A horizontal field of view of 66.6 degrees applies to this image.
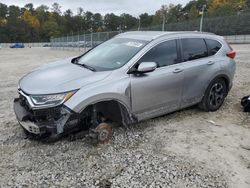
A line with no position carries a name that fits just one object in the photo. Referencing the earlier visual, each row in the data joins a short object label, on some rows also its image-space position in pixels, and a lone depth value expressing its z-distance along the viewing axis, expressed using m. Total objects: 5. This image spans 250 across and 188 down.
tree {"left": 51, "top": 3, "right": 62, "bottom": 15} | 95.14
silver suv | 2.59
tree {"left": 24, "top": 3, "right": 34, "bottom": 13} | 87.95
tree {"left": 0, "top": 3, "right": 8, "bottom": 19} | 76.41
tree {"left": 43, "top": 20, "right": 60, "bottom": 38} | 73.46
